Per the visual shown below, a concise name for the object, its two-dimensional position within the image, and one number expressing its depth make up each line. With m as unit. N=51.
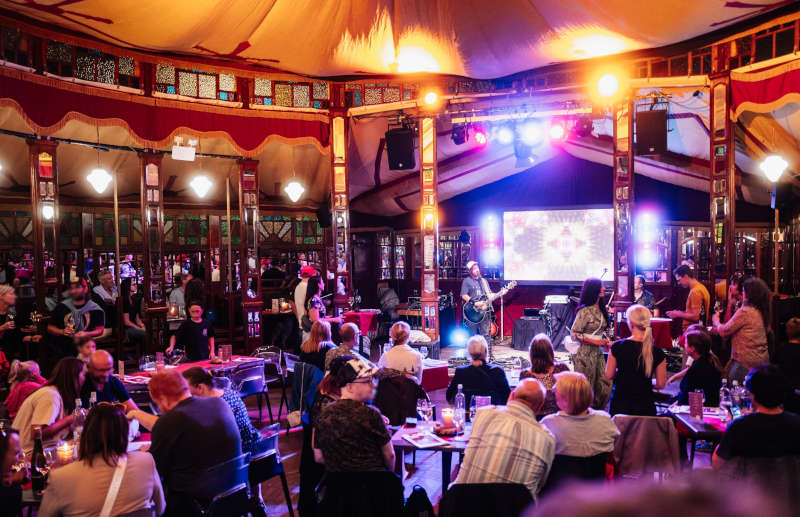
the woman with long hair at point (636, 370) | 4.70
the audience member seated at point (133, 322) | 8.72
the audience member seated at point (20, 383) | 4.47
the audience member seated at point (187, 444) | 3.35
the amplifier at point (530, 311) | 11.57
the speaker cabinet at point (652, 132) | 8.55
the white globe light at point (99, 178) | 8.92
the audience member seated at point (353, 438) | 3.14
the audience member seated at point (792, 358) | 5.14
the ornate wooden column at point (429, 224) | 9.85
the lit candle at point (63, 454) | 3.61
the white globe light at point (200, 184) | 9.88
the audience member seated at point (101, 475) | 2.80
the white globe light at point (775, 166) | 7.87
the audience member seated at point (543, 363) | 4.67
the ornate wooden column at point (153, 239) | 8.96
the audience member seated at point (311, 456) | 3.62
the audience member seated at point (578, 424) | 3.37
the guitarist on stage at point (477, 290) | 10.22
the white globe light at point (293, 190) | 10.85
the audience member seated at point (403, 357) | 5.36
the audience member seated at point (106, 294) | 9.04
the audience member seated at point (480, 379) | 4.81
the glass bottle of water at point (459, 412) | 4.21
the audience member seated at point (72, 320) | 6.96
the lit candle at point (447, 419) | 4.12
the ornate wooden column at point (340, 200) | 9.95
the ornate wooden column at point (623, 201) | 8.77
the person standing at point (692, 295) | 7.36
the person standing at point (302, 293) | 8.56
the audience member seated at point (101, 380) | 4.59
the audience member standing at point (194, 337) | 6.59
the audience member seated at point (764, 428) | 2.98
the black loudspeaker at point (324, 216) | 12.57
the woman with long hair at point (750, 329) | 5.47
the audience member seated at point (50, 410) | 4.01
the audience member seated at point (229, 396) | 3.93
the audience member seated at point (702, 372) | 4.84
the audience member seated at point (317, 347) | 5.20
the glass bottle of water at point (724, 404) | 4.41
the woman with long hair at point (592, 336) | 5.72
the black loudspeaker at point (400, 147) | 9.91
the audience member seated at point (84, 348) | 5.23
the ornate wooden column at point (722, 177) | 7.97
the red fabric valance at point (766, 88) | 6.92
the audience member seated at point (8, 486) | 2.79
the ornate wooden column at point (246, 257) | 9.61
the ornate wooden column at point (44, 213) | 7.87
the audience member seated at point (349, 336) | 5.39
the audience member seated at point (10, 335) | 7.02
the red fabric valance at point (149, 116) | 7.54
